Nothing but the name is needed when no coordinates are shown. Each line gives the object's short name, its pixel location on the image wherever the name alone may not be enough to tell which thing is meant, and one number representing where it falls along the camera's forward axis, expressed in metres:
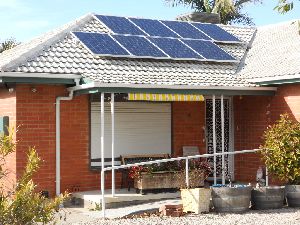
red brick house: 14.26
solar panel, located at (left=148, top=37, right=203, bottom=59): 16.73
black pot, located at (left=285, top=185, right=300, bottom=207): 13.31
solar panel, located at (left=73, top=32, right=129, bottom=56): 15.60
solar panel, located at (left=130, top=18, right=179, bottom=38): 18.02
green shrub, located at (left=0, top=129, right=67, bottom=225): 6.61
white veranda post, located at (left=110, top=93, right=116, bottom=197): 13.42
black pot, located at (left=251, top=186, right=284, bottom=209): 13.01
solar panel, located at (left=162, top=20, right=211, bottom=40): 18.67
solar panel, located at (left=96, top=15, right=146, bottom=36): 17.44
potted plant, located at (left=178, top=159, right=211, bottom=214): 12.48
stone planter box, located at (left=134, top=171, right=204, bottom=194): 14.03
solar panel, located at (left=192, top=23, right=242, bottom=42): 19.11
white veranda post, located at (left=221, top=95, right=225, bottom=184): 15.03
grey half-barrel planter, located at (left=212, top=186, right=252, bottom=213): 12.55
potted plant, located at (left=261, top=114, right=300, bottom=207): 13.25
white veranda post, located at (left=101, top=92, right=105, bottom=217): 13.47
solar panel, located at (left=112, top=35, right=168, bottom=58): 16.17
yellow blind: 14.22
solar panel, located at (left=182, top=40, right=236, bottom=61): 17.36
